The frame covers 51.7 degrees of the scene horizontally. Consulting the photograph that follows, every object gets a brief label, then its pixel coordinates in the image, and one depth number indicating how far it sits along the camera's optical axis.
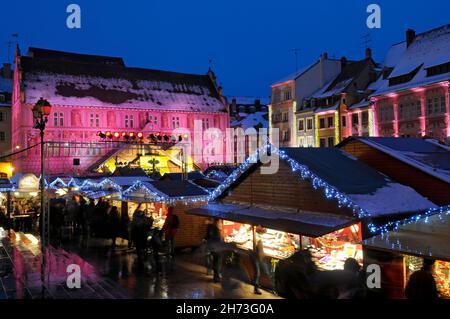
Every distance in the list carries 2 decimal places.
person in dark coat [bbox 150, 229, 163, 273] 13.89
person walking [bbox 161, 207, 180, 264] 15.70
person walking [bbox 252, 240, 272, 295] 11.59
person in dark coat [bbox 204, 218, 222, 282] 12.54
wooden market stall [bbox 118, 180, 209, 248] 17.70
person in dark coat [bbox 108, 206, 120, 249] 17.97
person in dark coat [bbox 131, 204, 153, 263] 15.10
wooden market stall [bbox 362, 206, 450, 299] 8.39
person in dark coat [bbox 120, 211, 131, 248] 18.55
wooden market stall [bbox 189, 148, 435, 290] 10.44
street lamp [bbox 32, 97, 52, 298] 15.93
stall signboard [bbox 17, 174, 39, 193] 25.09
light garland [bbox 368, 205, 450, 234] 9.75
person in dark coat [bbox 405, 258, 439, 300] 7.39
